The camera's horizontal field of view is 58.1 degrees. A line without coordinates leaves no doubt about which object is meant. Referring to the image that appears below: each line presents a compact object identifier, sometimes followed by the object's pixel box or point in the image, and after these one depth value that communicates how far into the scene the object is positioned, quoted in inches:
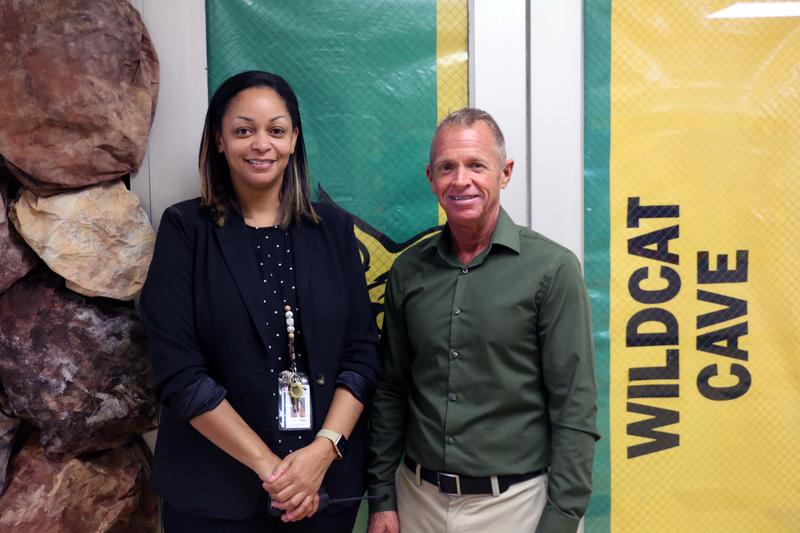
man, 59.4
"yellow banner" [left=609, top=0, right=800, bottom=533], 80.7
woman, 59.0
